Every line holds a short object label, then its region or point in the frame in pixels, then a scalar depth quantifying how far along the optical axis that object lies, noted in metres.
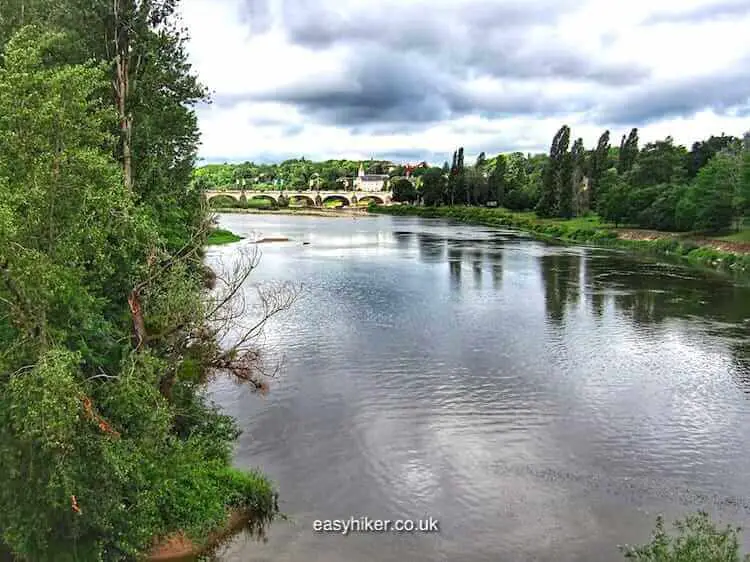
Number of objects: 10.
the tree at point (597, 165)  112.62
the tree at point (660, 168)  93.44
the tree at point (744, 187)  68.31
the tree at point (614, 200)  91.25
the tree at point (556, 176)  110.12
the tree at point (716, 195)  73.31
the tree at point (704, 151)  99.94
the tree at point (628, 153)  115.88
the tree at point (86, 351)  12.79
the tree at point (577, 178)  109.31
